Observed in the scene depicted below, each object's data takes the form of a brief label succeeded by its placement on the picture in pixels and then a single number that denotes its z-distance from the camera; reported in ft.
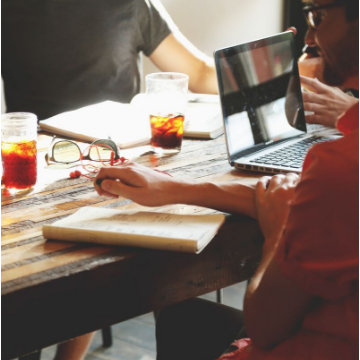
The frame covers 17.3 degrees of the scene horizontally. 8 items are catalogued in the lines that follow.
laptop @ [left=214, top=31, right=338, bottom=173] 7.44
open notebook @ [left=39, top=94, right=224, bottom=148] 7.95
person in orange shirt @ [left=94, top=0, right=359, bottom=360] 5.77
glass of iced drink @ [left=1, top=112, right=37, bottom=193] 6.97
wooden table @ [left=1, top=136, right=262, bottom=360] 5.96
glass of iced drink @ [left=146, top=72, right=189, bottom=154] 7.68
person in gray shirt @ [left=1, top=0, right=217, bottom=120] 9.74
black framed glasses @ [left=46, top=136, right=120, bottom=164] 7.50
